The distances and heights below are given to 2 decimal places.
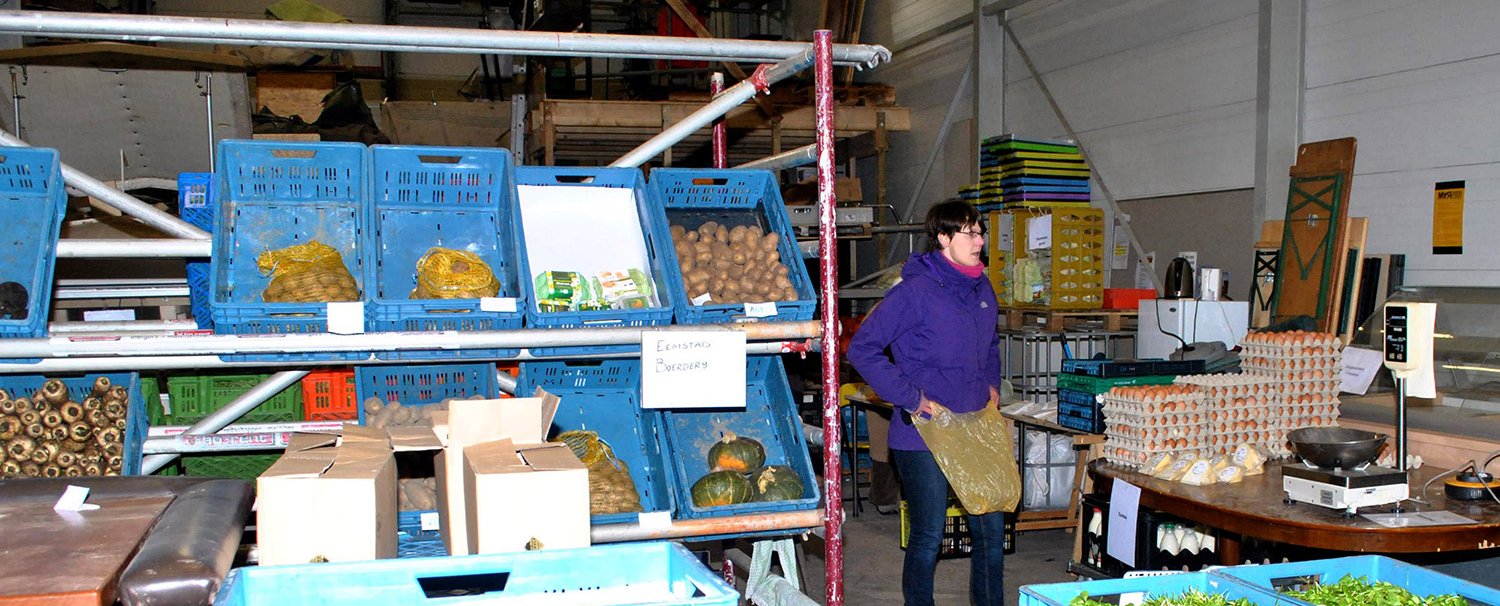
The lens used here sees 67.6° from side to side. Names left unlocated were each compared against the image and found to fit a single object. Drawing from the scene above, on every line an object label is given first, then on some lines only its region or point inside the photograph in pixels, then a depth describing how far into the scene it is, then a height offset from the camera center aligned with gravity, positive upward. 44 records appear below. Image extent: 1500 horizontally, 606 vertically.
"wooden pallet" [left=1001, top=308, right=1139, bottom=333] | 7.12 -0.32
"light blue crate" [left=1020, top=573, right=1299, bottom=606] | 2.11 -0.62
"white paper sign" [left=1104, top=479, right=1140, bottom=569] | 4.11 -0.93
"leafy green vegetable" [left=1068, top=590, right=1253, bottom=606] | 2.08 -0.62
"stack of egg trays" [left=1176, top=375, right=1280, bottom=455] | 4.55 -0.58
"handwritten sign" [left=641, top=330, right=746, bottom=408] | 3.09 -0.27
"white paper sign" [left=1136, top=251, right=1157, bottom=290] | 7.42 +0.00
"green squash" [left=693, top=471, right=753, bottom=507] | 3.38 -0.66
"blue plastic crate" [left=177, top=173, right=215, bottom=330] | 4.31 +0.25
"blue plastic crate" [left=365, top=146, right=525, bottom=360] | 3.55 +0.20
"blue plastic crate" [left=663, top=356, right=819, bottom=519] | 3.60 -0.52
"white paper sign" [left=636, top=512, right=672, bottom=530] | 3.17 -0.71
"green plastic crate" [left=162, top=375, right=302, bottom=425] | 3.87 -0.46
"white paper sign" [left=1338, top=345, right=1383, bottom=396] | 4.83 -0.43
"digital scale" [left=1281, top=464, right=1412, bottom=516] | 3.52 -0.69
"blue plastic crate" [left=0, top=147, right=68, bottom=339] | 3.18 +0.18
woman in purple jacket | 3.99 -0.32
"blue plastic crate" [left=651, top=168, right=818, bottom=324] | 3.81 +0.25
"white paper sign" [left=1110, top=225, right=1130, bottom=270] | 7.70 +0.13
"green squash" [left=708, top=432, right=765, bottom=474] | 3.55 -0.59
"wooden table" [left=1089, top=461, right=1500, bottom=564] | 3.34 -0.78
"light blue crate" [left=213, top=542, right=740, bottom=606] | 1.84 -0.52
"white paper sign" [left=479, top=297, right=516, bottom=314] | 3.09 -0.09
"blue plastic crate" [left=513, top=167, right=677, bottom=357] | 3.20 +0.07
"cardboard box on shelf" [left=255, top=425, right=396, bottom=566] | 2.23 -0.48
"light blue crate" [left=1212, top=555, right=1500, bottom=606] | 2.21 -0.62
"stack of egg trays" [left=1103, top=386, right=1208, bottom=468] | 4.42 -0.61
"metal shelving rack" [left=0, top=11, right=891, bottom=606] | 2.82 +0.15
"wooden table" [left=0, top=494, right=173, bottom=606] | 1.76 -0.50
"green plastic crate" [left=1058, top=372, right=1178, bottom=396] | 5.39 -0.54
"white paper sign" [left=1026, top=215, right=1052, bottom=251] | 7.54 +0.26
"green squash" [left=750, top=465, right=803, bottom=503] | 3.40 -0.66
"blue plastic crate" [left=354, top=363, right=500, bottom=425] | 3.66 -0.37
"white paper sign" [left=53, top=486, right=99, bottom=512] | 2.38 -0.49
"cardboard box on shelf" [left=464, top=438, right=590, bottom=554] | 2.33 -0.50
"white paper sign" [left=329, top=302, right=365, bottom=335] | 2.94 -0.12
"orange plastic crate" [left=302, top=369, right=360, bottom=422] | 3.90 -0.44
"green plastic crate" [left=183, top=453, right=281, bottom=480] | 3.90 -0.68
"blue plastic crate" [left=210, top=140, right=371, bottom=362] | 3.39 +0.21
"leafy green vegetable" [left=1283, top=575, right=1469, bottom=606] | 2.10 -0.62
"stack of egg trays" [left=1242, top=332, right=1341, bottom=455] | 4.60 -0.44
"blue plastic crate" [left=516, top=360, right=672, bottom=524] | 3.60 -0.45
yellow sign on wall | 5.30 +0.25
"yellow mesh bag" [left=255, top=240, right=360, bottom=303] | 3.15 -0.01
